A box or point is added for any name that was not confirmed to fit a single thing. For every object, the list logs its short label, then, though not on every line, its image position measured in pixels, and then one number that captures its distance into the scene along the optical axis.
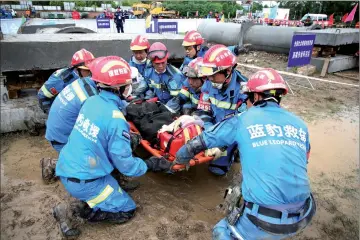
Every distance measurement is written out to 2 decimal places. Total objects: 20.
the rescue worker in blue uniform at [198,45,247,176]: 3.16
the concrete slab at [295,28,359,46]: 8.54
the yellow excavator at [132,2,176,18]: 27.80
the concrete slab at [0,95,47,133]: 4.47
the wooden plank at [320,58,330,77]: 8.80
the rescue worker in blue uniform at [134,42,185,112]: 4.10
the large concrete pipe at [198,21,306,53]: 11.13
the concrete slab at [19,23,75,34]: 9.45
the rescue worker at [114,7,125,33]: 17.00
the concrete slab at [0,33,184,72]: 4.29
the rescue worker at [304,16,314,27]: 23.25
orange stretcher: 2.76
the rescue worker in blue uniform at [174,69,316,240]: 1.85
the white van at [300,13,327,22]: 25.71
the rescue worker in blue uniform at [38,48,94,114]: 3.61
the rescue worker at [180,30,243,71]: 5.18
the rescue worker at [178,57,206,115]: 3.91
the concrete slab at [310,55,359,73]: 9.05
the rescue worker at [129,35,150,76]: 4.65
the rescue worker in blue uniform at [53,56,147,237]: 2.39
